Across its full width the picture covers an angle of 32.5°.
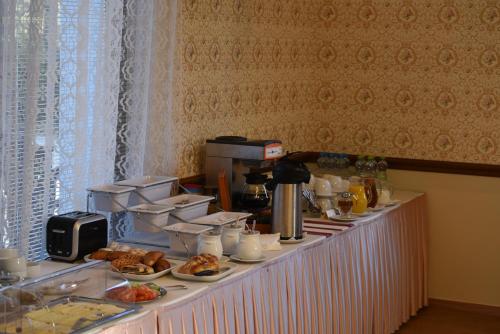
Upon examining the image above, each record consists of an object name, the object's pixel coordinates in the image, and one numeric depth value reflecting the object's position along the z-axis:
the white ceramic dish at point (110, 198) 3.44
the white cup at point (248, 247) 3.32
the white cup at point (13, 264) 2.86
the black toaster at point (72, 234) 3.18
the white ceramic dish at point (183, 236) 3.32
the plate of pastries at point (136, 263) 3.01
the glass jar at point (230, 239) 3.42
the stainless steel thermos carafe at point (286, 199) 3.73
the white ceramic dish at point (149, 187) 3.61
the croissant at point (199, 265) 3.05
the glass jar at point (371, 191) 4.62
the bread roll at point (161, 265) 3.09
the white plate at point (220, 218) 3.49
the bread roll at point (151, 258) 3.09
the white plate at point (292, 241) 3.70
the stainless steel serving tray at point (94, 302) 2.44
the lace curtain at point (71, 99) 3.16
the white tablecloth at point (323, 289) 2.93
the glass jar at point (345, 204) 4.25
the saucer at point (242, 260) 3.32
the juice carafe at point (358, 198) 4.41
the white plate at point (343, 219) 4.25
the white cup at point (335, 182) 4.63
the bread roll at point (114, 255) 3.13
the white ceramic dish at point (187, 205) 3.56
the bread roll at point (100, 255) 3.15
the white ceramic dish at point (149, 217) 3.41
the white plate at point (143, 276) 2.99
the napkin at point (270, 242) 3.55
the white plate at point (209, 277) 3.03
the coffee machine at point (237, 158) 4.24
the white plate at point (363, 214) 4.41
